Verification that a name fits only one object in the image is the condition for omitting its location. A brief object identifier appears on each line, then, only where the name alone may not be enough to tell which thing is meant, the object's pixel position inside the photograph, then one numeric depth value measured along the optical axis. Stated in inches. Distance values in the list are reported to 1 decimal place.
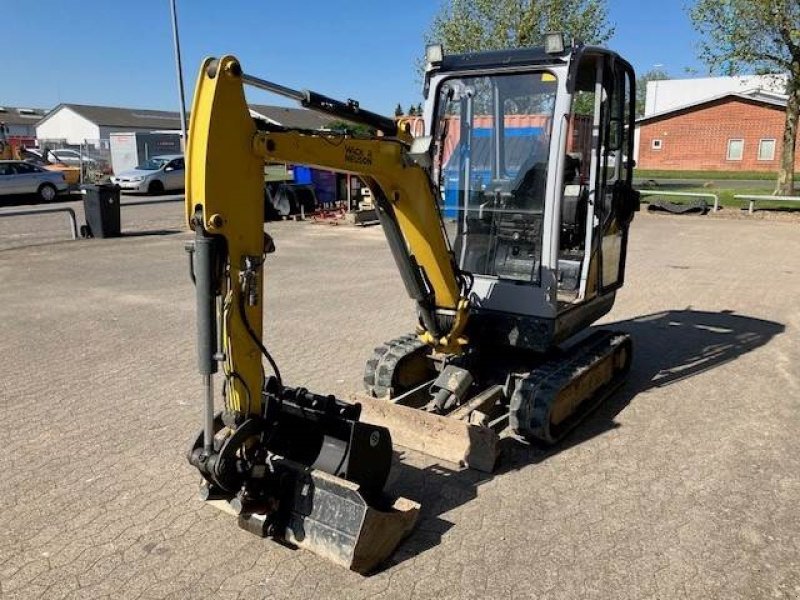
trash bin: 612.1
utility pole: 843.4
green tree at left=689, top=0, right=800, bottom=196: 759.7
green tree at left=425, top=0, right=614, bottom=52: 938.1
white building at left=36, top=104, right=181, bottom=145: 2576.3
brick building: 1625.2
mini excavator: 131.0
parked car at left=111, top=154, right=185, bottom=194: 1103.6
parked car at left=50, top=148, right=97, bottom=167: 1584.2
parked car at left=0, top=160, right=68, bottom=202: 936.3
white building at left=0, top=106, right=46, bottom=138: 2979.3
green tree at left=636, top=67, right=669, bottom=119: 3880.4
